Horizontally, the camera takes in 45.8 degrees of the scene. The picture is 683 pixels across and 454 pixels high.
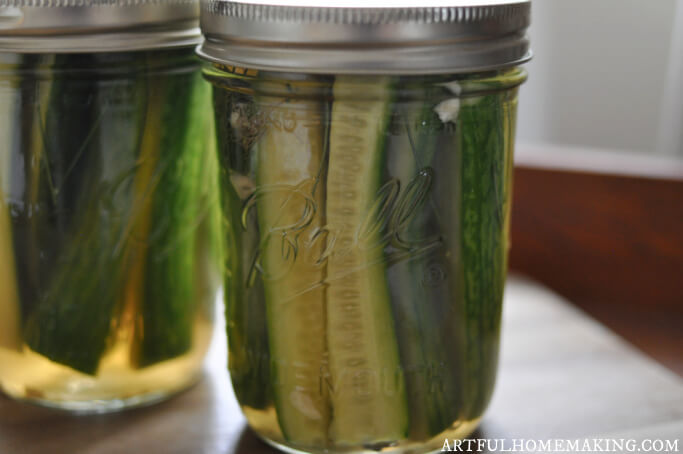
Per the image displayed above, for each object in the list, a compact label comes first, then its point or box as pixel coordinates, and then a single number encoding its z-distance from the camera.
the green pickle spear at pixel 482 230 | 0.39
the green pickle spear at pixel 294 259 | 0.37
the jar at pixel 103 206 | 0.42
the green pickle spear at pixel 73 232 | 0.43
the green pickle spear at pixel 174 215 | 0.46
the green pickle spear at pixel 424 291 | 0.37
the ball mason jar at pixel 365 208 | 0.35
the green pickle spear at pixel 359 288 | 0.36
